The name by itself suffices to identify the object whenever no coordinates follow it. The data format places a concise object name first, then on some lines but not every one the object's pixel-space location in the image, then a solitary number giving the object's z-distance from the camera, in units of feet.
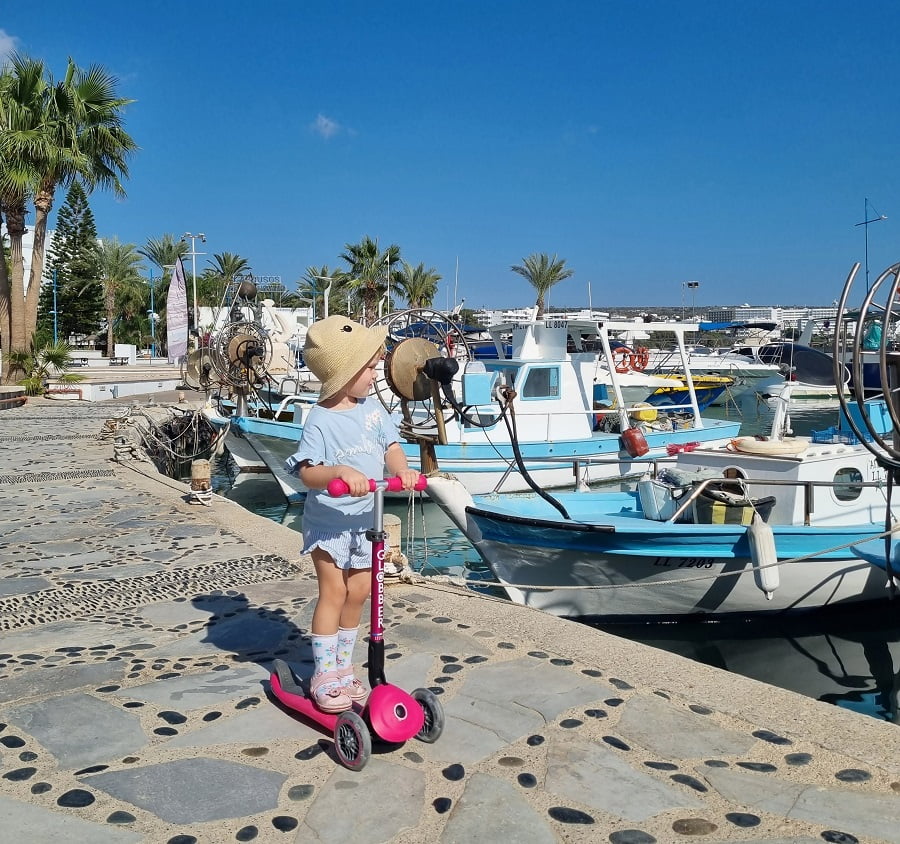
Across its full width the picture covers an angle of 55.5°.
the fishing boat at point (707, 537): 25.52
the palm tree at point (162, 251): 205.16
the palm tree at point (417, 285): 183.52
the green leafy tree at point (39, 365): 89.30
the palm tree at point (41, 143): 84.69
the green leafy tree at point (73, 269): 177.88
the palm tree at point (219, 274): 199.70
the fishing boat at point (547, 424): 49.67
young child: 11.73
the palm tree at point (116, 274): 188.85
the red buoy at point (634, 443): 37.81
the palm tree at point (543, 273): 178.91
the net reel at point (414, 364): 23.13
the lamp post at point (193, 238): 121.64
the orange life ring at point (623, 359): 93.48
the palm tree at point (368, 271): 162.20
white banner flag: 57.47
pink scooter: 10.84
